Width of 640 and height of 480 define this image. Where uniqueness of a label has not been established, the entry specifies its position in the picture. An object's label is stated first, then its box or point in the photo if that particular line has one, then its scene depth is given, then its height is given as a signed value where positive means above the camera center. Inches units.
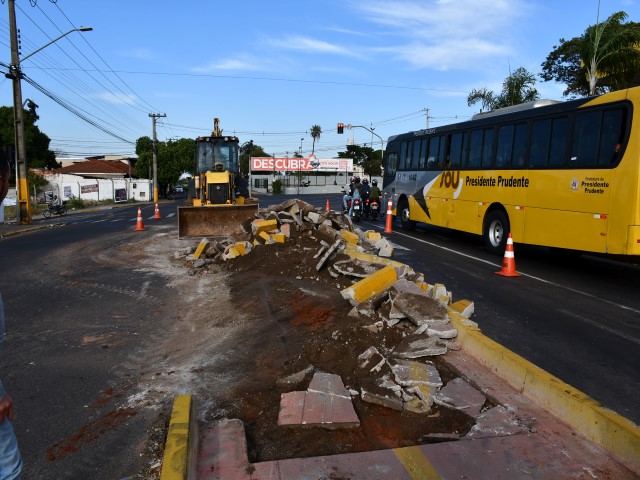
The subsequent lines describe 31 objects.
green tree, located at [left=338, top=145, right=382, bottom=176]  4676.2 +184.7
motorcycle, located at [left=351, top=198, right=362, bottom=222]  809.4 -54.6
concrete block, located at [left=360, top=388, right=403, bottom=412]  165.9 -72.5
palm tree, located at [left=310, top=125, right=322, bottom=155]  4837.6 +361.4
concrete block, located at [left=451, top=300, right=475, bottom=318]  257.9 -65.6
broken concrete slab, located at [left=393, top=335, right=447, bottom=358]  197.5 -66.6
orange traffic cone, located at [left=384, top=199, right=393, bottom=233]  700.0 -60.1
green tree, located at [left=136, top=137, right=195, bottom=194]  2586.1 +33.0
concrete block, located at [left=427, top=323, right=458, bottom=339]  213.5 -63.7
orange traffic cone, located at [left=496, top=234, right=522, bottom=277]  402.9 -67.4
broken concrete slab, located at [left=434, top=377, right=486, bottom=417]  165.6 -72.1
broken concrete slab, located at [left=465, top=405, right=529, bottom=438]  152.9 -74.4
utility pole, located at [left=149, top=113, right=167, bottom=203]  2036.5 +68.4
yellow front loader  609.3 -33.4
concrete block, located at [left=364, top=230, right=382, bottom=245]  490.7 -60.5
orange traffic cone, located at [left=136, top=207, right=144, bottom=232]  764.0 -85.3
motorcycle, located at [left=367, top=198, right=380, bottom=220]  850.8 -55.0
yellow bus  358.6 +4.0
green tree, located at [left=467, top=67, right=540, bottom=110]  1040.8 +180.5
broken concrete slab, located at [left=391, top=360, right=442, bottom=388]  175.3 -68.9
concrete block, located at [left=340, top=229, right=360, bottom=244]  455.1 -55.6
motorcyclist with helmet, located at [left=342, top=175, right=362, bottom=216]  808.7 -25.6
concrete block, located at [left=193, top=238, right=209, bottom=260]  457.1 -70.3
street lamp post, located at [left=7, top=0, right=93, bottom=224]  925.2 +89.9
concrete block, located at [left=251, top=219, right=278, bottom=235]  461.4 -48.9
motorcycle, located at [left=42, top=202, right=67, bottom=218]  1157.1 -104.1
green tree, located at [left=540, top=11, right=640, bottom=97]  759.7 +190.0
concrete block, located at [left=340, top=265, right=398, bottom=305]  257.0 -56.5
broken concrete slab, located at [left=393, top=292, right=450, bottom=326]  219.5 -57.5
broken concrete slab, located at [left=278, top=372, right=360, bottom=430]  155.4 -73.2
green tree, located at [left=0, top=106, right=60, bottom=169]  2625.5 +130.4
